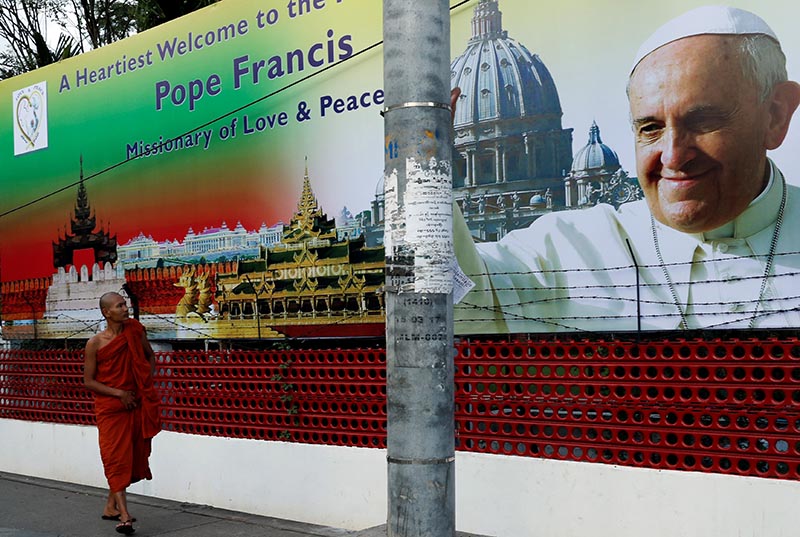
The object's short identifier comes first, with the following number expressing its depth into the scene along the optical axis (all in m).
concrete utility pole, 4.04
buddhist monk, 7.32
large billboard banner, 6.21
